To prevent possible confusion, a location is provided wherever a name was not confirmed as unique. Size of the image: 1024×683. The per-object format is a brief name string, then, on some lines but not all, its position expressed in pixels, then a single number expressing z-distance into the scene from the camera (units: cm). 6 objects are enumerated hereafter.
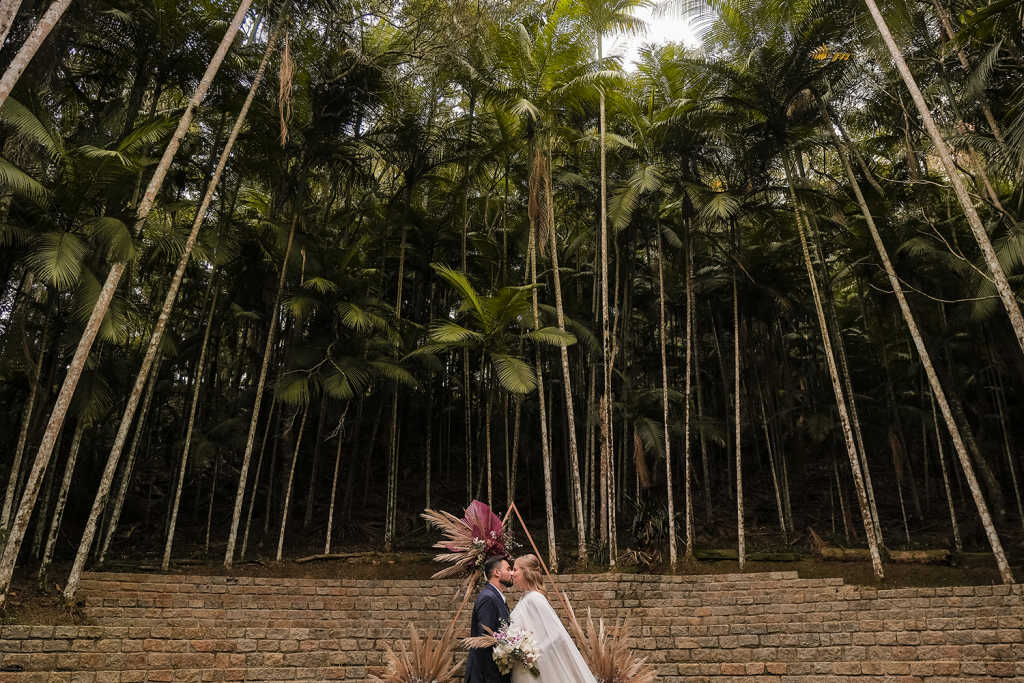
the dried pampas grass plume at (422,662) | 401
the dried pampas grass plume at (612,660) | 370
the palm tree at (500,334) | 907
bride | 339
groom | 344
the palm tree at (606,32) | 950
